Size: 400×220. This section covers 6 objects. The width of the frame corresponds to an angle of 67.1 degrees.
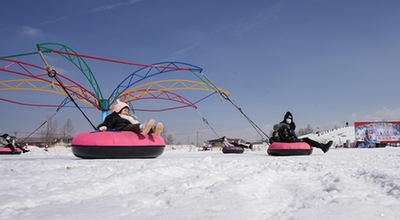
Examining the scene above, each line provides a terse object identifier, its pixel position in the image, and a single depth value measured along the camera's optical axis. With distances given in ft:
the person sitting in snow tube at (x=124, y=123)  18.26
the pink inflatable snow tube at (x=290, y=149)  23.40
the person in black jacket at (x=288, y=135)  24.53
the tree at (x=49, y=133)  119.83
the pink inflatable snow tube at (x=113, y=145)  17.76
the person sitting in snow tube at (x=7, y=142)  35.75
